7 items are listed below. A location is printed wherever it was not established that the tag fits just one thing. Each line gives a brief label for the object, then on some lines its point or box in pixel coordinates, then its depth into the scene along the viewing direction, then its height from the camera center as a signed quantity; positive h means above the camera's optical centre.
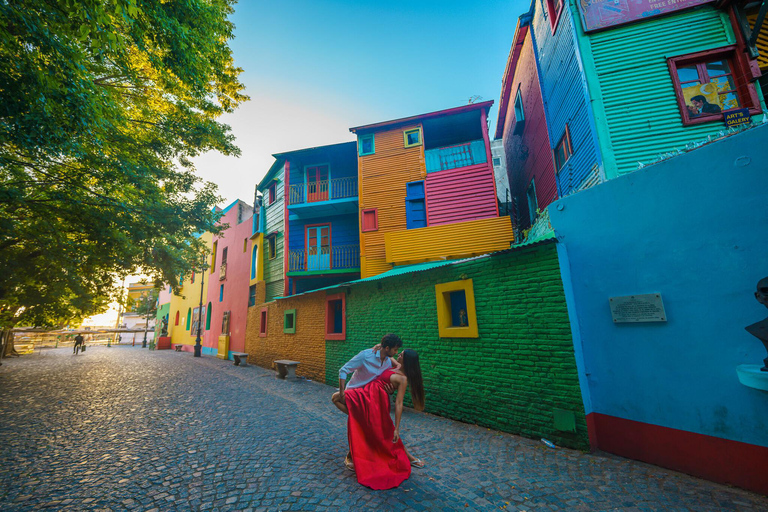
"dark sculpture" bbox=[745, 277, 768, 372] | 2.85 -0.20
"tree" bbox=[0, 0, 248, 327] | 4.86 +4.20
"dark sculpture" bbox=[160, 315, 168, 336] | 30.71 +0.62
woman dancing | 3.43 -1.23
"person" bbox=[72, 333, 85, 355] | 23.28 -0.30
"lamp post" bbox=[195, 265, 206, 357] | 20.11 -1.03
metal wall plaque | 3.90 +0.01
